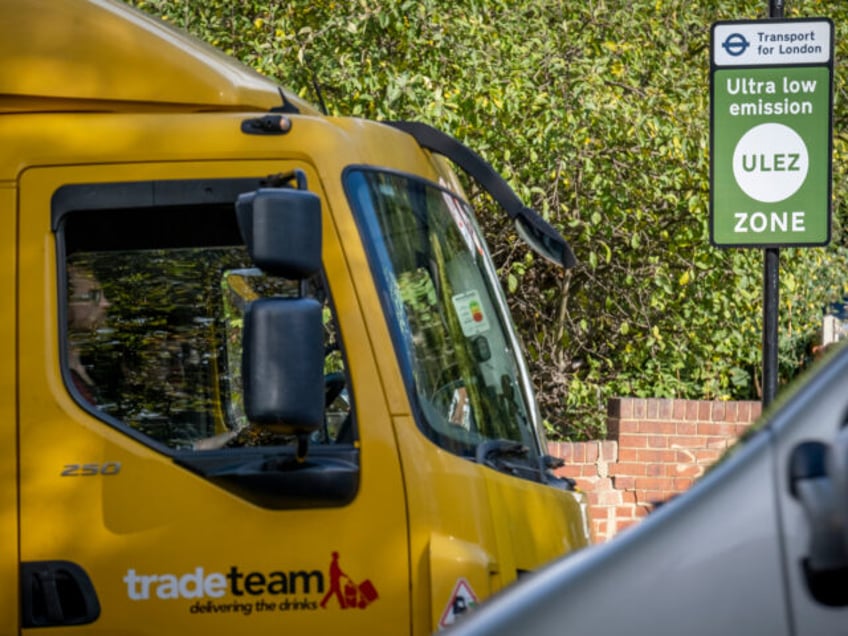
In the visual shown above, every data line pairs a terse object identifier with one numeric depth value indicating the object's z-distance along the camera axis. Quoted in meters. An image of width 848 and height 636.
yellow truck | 8.28
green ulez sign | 15.59
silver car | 4.10
